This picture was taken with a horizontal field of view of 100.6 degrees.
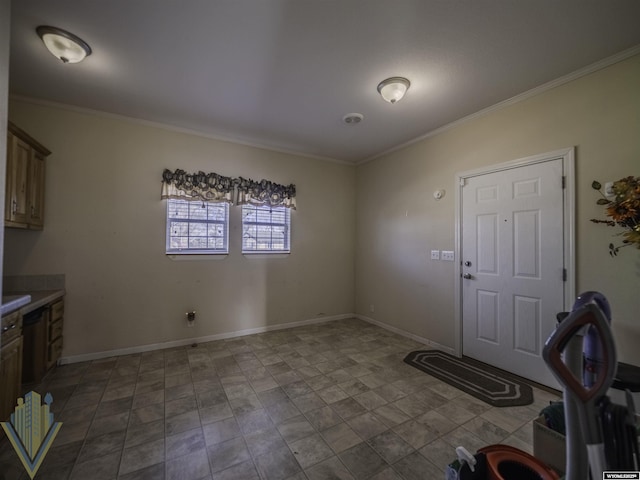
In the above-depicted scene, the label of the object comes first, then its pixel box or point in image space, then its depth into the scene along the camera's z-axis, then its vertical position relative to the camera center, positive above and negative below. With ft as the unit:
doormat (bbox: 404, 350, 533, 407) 7.75 -4.45
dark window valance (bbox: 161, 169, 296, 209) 11.25 +2.45
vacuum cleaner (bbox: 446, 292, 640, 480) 2.22 -1.35
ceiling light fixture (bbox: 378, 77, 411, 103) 7.99 +4.80
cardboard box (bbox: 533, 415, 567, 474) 4.22 -3.32
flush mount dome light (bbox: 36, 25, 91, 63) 6.26 +4.87
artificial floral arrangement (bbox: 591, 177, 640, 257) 6.29 +0.87
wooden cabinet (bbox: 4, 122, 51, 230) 7.48 +1.87
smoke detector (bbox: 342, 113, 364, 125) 10.24 +4.93
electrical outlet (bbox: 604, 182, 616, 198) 6.98 +1.48
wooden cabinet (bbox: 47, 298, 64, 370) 8.67 -3.06
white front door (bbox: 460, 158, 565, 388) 8.20 -0.67
